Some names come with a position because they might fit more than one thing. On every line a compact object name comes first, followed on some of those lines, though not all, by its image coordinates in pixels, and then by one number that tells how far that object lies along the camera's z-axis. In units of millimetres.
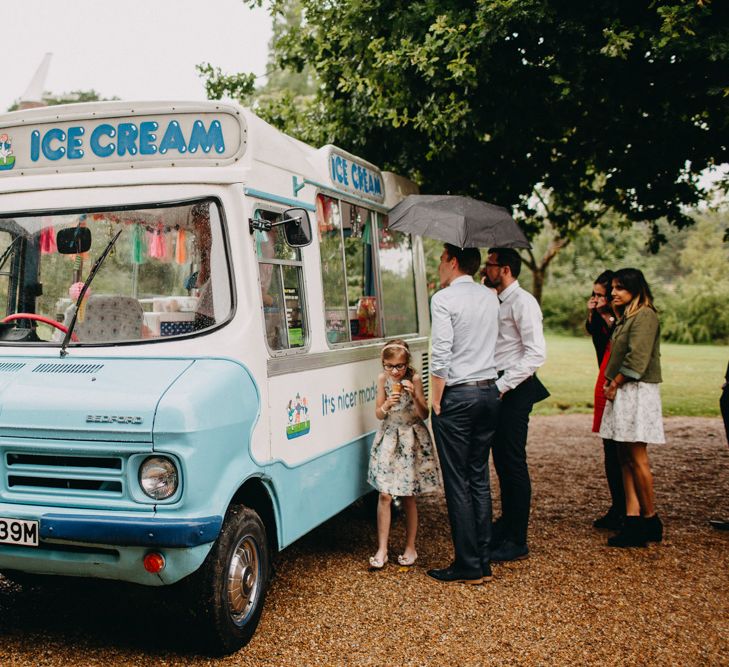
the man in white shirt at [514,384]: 5863
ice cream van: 3912
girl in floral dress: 5750
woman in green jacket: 6227
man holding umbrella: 5453
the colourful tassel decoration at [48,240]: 4723
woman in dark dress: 6945
